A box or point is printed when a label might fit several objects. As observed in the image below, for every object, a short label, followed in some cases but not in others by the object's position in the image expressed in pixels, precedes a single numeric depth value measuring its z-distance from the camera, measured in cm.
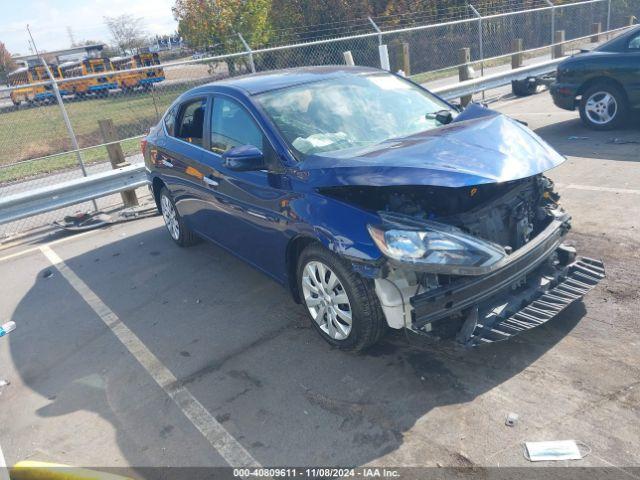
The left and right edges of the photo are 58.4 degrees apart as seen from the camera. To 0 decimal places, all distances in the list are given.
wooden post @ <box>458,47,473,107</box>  1266
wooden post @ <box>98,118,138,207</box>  854
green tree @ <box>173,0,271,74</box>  2125
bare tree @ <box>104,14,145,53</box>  5076
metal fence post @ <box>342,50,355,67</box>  1102
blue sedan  338
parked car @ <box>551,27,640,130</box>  841
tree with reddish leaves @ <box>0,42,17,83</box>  5090
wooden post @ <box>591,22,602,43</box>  1969
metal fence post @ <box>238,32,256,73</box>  1043
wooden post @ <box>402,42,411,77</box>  1328
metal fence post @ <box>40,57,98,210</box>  841
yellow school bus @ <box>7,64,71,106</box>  2903
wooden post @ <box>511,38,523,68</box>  1525
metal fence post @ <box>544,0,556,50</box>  1605
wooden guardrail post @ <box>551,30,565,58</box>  1675
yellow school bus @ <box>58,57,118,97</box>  2664
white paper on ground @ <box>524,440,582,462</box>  280
